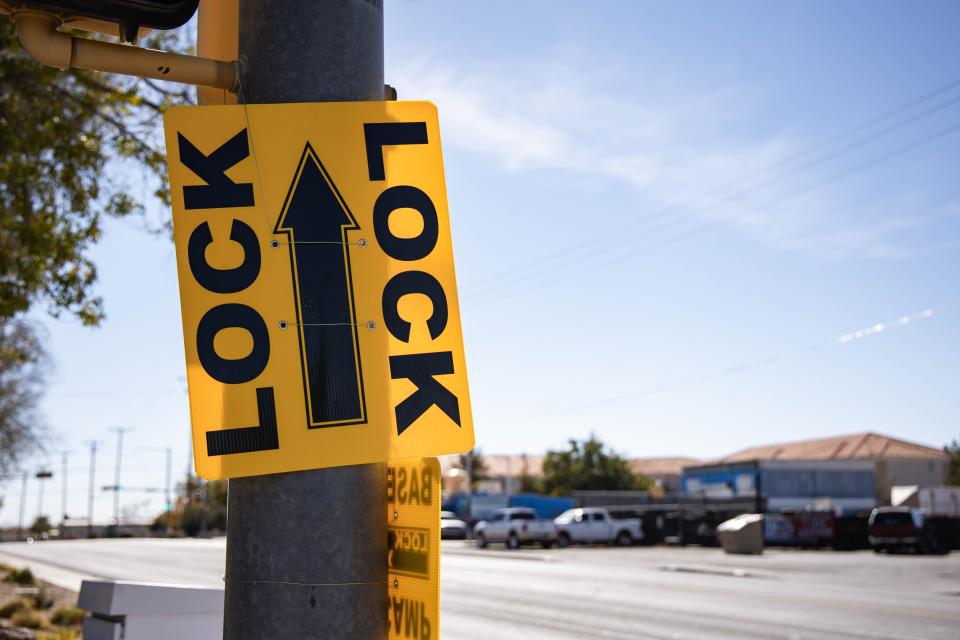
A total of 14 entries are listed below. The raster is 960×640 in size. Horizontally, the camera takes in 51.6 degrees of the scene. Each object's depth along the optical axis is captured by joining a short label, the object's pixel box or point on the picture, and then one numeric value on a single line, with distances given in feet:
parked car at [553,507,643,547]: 138.72
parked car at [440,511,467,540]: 154.55
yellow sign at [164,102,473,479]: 6.84
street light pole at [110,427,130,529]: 261.34
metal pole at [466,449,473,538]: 162.60
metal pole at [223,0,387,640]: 6.56
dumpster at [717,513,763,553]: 112.57
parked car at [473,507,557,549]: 133.80
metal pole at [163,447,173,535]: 257.69
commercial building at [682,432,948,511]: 180.86
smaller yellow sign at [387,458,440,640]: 6.70
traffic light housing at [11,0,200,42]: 7.23
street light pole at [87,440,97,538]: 245.65
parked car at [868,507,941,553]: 117.19
